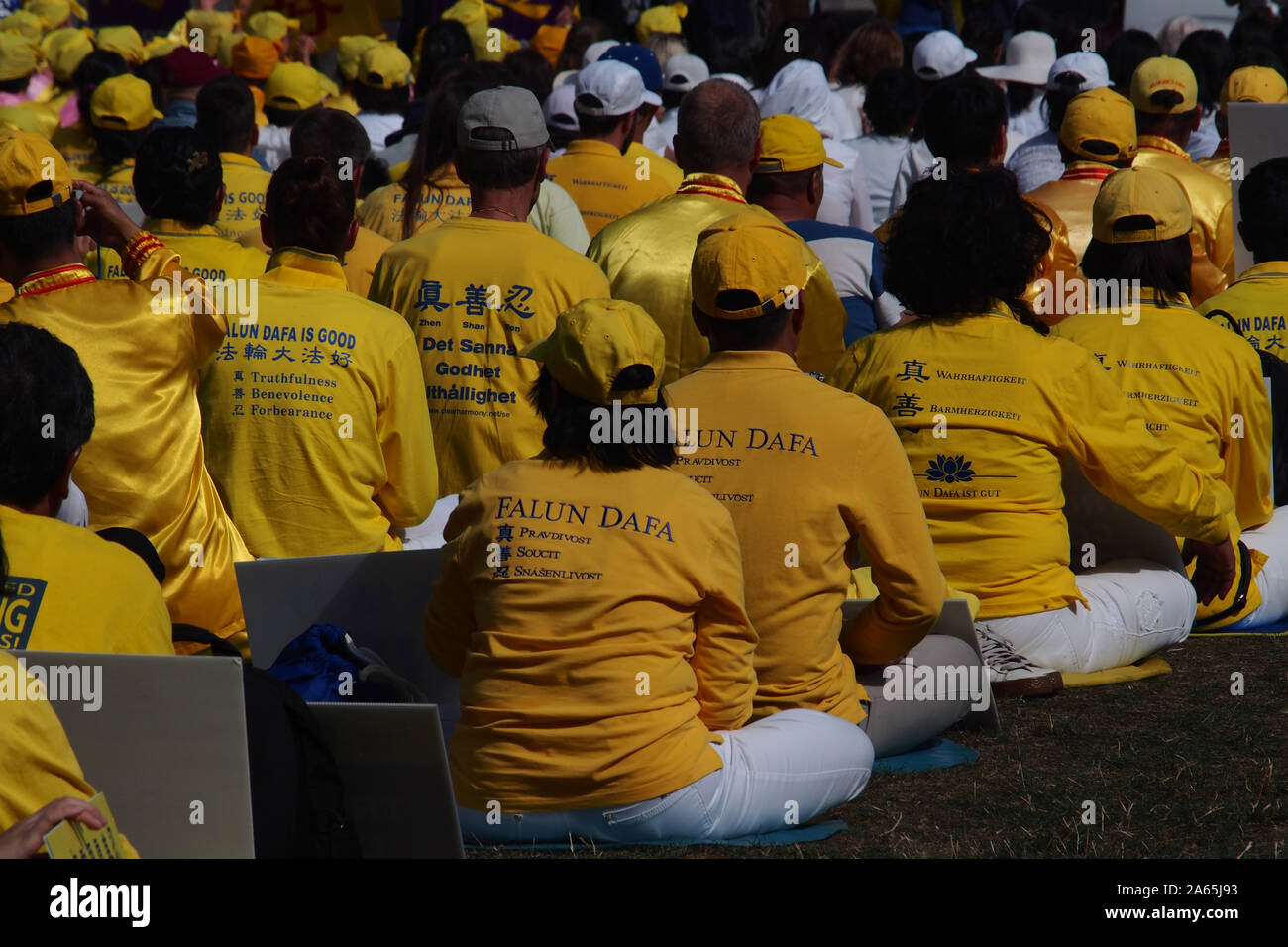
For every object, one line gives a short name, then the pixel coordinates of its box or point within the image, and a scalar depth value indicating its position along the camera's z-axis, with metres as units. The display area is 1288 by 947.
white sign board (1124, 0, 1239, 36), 13.30
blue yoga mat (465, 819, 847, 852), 3.86
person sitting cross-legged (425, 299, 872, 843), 3.73
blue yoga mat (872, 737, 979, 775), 4.51
